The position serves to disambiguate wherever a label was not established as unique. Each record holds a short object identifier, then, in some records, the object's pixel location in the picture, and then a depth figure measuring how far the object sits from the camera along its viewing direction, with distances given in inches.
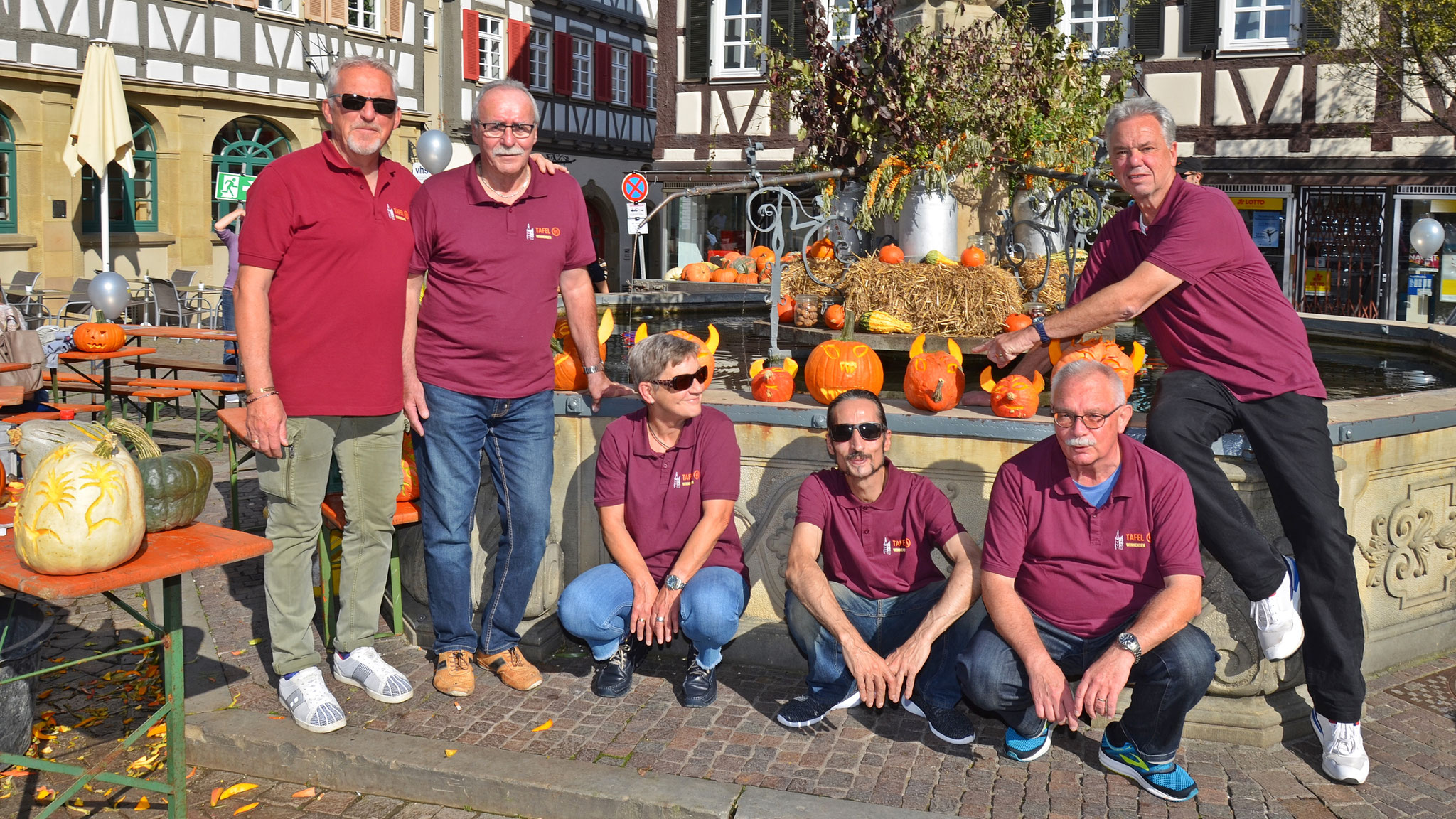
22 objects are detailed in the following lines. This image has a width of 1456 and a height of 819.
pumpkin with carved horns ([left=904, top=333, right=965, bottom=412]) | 163.3
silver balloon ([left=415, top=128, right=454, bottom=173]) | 587.5
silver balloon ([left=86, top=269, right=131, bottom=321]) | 439.5
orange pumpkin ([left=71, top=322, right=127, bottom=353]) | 315.9
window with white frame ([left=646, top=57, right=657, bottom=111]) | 1236.5
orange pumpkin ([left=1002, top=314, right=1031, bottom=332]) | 227.1
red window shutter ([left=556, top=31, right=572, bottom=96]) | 1112.2
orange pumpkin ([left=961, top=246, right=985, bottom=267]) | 249.4
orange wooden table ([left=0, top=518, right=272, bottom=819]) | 117.6
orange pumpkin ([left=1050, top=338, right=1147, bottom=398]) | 169.9
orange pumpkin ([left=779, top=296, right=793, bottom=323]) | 263.0
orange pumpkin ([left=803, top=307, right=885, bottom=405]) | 179.6
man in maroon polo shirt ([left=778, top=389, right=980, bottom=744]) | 146.2
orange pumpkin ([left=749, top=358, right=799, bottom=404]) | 175.2
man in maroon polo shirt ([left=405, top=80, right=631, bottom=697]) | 156.3
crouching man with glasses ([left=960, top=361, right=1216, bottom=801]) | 133.0
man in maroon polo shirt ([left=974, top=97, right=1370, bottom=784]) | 141.9
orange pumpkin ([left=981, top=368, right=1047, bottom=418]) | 161.5
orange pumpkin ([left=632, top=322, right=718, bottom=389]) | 160.7
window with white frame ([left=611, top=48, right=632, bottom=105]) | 1177.4
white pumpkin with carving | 119.3
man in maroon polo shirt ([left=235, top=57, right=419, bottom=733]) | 147.4
